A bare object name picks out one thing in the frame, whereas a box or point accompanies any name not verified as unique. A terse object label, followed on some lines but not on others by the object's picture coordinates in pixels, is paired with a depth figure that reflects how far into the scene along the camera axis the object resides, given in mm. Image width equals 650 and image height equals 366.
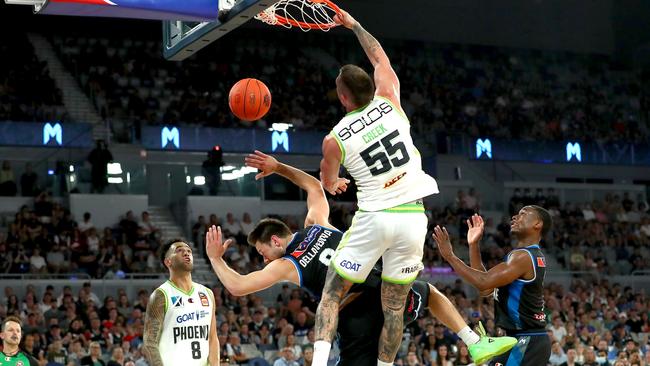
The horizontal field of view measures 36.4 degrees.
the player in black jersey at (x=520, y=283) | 8445
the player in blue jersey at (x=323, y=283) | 7844
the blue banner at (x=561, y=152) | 30125
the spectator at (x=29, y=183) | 23312
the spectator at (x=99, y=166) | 23531
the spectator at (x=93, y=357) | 15094
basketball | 9367
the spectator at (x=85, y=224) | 21991
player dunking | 7453
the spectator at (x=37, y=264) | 20295
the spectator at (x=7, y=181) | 23188
